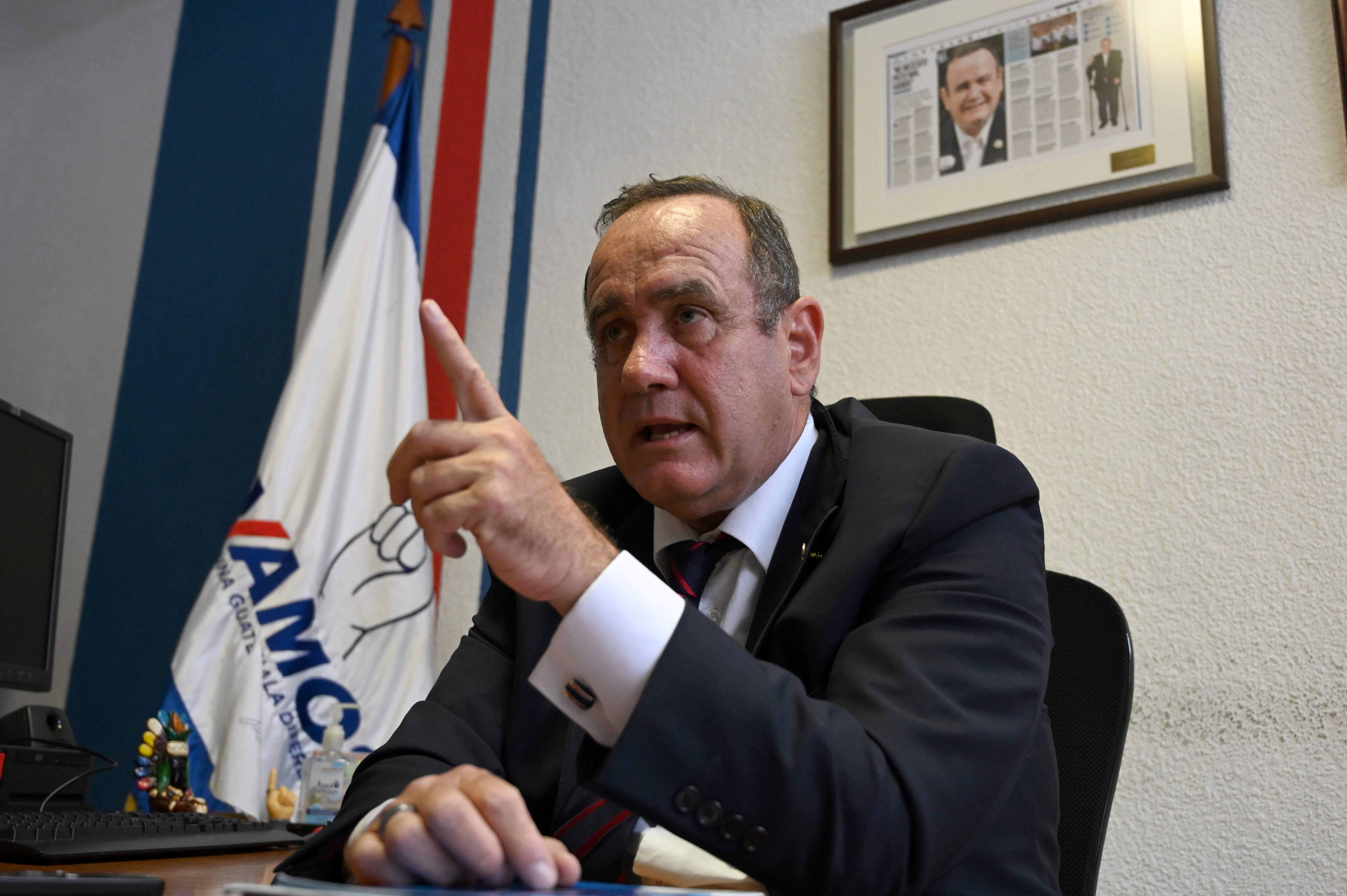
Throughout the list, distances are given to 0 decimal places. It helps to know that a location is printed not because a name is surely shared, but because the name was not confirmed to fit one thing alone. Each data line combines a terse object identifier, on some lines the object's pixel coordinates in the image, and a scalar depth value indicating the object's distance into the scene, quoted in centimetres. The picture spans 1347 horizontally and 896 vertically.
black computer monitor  198
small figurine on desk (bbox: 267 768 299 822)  197
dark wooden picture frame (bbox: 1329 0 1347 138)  187
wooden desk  95
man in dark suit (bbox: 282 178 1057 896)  77
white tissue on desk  89
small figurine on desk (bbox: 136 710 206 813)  183
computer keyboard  109
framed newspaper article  202
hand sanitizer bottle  186
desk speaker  185
